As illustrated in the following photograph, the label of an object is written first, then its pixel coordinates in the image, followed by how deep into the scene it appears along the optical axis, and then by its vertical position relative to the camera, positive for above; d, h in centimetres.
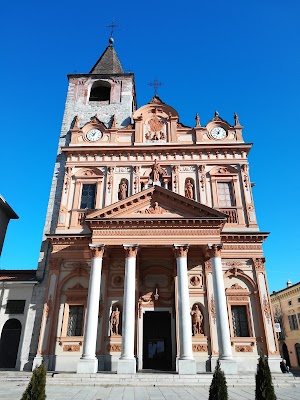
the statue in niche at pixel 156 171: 2209 +1186
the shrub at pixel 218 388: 664 -70
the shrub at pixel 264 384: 687 -65
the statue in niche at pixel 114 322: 1865 +159
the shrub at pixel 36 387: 598 -63
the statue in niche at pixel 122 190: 2249 +1058
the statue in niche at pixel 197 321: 1850 +164
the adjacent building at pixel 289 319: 3703 +369
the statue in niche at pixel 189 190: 2241 +1051
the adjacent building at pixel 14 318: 1939 +193
